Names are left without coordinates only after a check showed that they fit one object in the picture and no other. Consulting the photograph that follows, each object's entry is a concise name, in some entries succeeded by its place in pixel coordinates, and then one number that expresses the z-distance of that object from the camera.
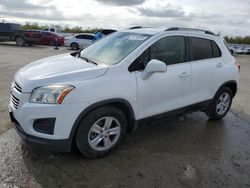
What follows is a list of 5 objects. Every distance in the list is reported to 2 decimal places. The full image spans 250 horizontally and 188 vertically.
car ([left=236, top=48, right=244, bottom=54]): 29.05
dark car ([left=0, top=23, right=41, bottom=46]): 17.83
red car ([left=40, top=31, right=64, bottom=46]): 19.46
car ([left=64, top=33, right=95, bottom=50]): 17.79
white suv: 2.37
